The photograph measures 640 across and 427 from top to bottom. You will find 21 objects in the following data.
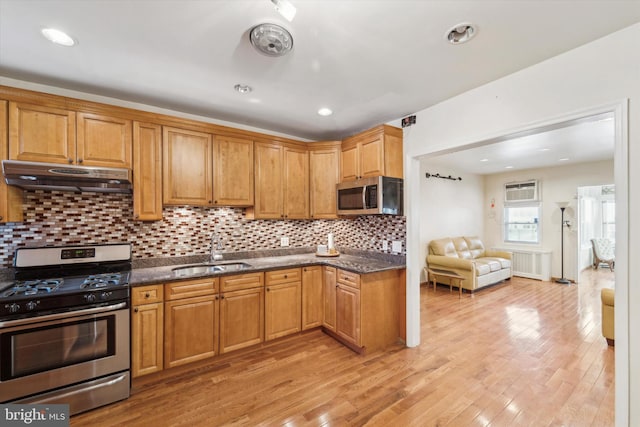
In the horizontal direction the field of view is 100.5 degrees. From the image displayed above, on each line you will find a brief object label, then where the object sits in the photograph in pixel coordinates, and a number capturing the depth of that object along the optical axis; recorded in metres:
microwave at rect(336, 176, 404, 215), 2.82
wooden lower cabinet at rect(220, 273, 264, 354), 2.57
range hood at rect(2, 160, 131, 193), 1.95
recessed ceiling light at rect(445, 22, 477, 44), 1.59
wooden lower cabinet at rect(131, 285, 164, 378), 2.17
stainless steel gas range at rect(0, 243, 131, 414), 1.77
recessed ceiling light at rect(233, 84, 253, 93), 2.34
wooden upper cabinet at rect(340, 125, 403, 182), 2.89
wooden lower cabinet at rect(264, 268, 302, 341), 2.83
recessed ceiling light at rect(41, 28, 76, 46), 1.63
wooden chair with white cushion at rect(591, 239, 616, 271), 6.71
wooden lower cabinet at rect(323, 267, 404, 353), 2.70
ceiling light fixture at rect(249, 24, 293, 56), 1.60
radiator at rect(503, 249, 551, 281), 5.95
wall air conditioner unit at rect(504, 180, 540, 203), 6.29
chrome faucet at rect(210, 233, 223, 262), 3.03
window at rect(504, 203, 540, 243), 6.36
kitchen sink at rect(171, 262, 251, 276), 2.71
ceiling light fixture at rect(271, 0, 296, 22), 1.19
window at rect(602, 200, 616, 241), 7.24
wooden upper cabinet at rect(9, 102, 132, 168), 2.06
